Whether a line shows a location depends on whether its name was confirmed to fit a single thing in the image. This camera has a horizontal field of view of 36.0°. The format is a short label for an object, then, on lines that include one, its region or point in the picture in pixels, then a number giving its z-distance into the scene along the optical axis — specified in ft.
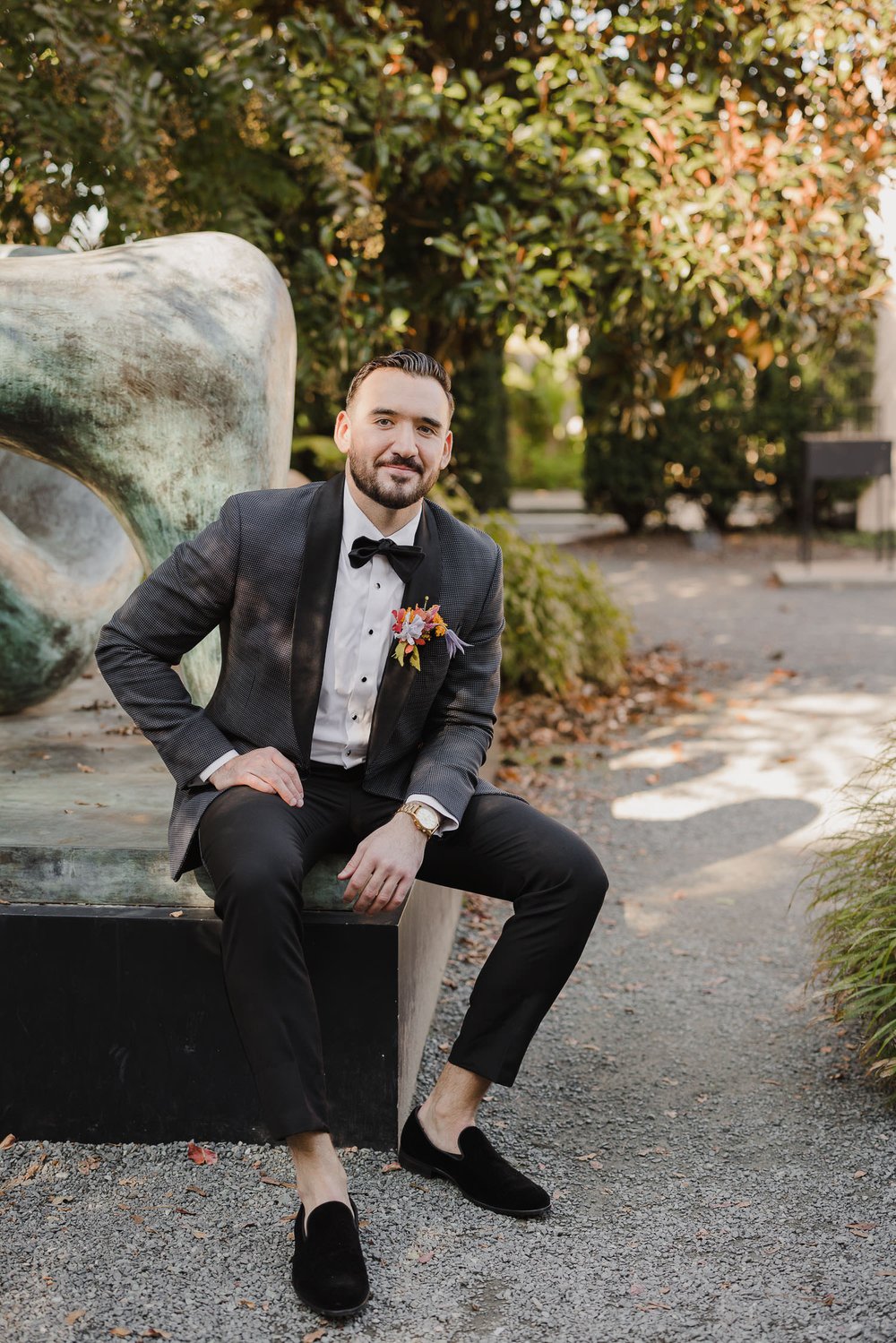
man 8.95
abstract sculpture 10.62
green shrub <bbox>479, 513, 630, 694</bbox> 23.07
